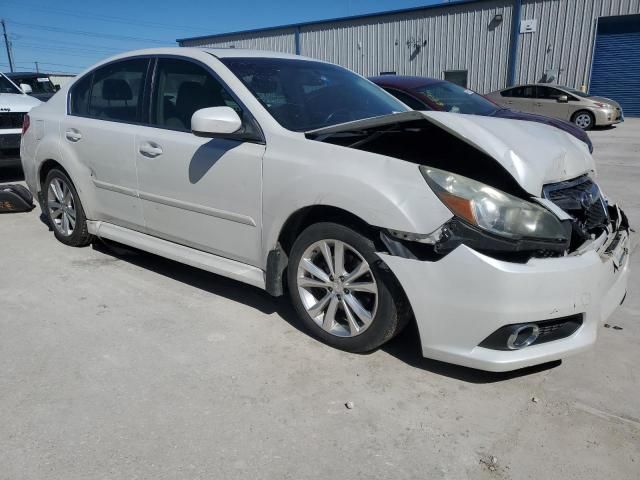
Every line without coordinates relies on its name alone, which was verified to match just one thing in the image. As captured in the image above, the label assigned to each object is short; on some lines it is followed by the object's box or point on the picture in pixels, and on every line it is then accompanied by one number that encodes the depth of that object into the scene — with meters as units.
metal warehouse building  20.66
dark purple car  7.20
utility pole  50.84
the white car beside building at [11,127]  7.25
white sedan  2.43
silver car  15.71
